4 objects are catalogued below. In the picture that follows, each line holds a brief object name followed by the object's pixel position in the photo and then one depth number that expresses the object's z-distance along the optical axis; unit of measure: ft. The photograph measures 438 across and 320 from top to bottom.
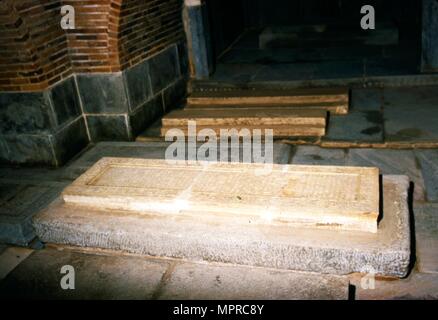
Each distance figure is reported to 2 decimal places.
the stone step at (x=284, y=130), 15.46
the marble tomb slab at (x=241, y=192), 8.63
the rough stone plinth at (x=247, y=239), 8.11
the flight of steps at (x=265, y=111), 15.88
